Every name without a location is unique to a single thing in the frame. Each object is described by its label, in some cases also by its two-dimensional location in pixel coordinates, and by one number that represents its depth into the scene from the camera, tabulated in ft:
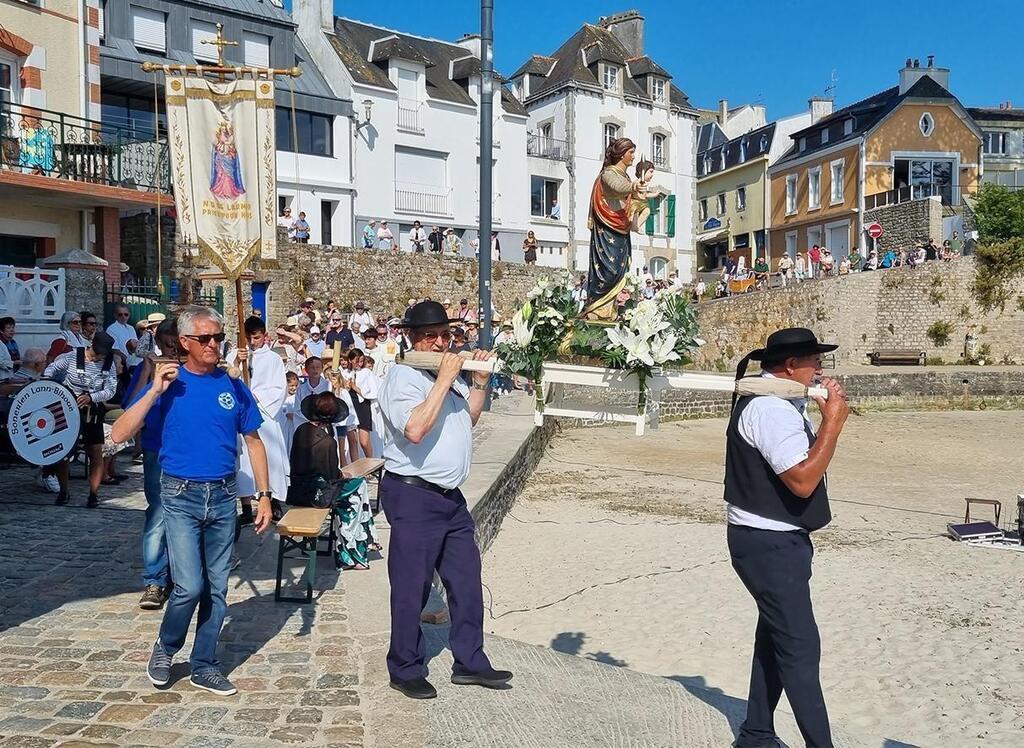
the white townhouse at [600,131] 131.34
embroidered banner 26.78
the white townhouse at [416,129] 107.45
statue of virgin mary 27.48
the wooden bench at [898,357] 107.24
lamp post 44.34
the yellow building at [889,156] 137.18
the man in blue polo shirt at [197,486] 15.21
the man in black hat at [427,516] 15.28
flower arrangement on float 15.46
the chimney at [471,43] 128.80
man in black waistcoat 13.03
